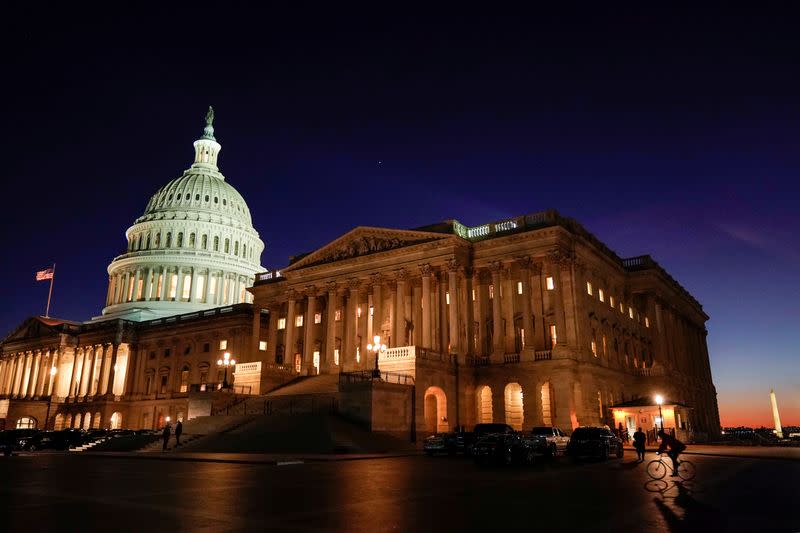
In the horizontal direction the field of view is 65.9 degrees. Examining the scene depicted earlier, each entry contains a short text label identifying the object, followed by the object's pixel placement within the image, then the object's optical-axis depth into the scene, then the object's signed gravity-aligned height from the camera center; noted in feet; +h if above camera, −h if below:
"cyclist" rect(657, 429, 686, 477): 69.46 -2.33
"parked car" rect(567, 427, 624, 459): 104.17 -3.03
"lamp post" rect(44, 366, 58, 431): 305.73 +10.95
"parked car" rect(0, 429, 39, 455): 143.84 -2.87
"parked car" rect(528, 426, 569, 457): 104.78 -2.67
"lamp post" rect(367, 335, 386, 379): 149.07 +19.47
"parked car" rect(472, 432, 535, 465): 90.74 -3.61
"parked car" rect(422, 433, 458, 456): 120.26 -3.83
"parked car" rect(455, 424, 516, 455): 120.41 -1.77
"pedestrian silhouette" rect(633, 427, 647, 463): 98.02 -2.63
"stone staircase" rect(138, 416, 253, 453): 149.11 -0.54
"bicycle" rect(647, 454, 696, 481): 67.41 -5.30
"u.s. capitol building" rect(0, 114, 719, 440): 170.40 +28.83
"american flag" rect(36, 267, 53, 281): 350.43 +83.34
